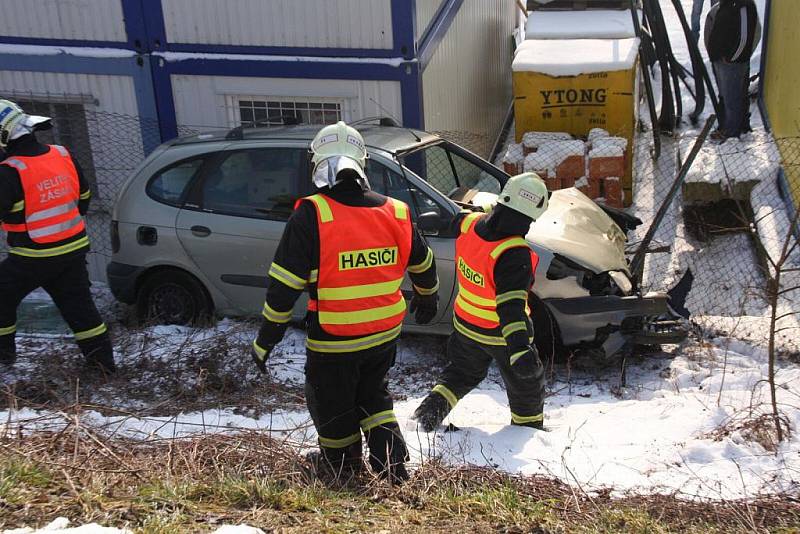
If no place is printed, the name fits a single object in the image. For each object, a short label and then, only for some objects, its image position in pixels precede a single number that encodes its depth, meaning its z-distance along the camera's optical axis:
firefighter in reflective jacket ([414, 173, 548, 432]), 4.47
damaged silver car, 5.86
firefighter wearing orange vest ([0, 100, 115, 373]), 5.48
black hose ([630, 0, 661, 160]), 10.43
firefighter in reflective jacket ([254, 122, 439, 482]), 3.96
